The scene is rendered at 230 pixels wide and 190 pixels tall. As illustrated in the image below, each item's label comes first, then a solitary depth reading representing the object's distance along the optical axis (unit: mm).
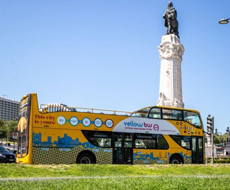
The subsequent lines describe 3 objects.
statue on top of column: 49719
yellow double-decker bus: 19250
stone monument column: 45000
